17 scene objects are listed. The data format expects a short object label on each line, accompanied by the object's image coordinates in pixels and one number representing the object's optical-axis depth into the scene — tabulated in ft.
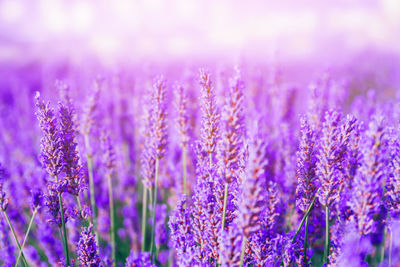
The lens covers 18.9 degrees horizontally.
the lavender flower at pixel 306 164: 2.42
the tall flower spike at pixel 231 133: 2.33
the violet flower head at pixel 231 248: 2.29
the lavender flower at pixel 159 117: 2.55
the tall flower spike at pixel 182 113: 2.67
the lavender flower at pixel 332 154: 2.38
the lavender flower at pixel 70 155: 2.44
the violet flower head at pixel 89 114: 2.85
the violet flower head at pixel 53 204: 2.45
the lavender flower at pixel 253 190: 2.26
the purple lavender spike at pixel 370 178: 2.28
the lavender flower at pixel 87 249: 2.39
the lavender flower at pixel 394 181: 2.38
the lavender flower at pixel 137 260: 2.40
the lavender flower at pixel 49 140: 2.39
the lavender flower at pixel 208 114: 2.43
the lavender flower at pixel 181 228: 2.40
